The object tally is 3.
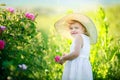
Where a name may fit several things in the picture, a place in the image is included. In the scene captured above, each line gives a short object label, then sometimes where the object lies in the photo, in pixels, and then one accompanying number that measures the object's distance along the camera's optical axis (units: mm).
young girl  4688
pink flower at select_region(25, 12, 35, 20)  5105
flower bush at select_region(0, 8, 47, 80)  4938
